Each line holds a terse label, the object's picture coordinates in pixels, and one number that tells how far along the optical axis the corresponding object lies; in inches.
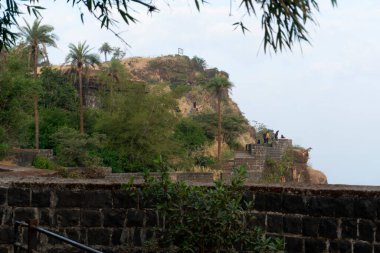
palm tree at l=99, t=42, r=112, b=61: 3567.9
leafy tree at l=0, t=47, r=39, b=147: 1309.1
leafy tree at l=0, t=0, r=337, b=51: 235.6
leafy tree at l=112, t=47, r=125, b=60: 3221.0
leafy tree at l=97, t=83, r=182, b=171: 1738.4
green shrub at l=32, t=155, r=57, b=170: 1478.8
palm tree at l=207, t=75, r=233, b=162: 2209.6
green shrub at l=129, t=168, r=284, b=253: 205.6
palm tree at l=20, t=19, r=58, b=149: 1764.3
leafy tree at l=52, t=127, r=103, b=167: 1595.7
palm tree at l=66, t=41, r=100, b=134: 1945.1
